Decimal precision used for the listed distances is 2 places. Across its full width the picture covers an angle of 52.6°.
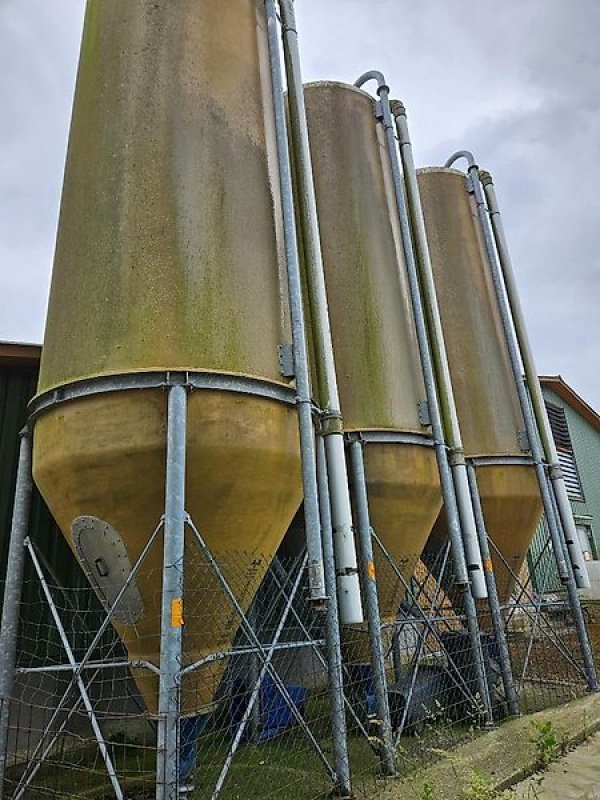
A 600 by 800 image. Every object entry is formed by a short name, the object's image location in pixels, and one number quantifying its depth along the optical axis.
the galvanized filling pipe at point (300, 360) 4.93
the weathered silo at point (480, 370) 9.05
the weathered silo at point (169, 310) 4.61
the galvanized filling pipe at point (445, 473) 7.08
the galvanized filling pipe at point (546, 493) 9.08
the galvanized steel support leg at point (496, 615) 7.72
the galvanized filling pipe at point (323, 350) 5.36
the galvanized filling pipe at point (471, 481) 7.80
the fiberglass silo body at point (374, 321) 6.99
